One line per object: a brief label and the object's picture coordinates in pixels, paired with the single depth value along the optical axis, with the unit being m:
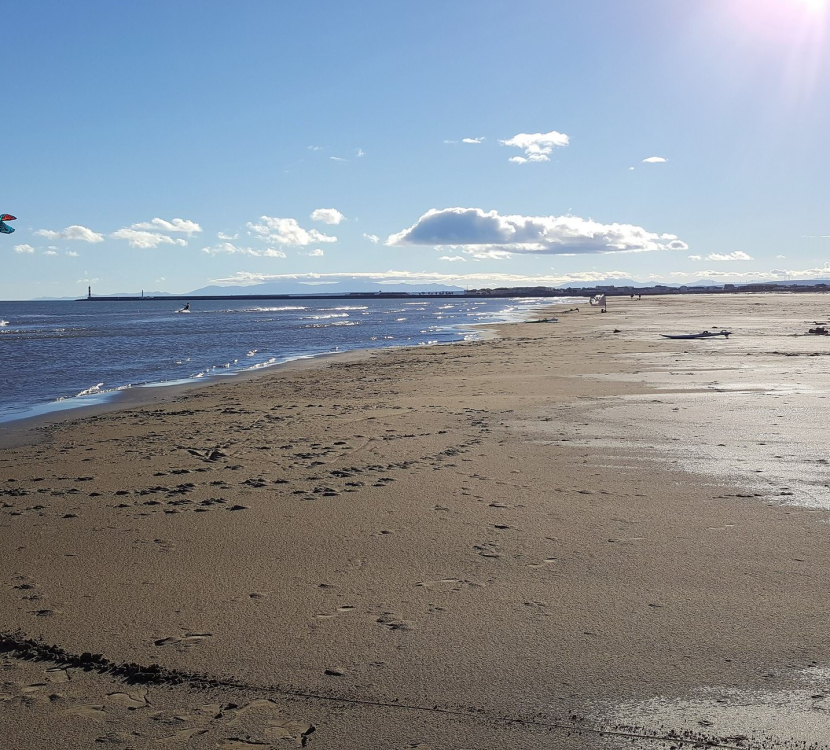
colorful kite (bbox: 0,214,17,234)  22.64
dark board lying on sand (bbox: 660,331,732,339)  31.61
